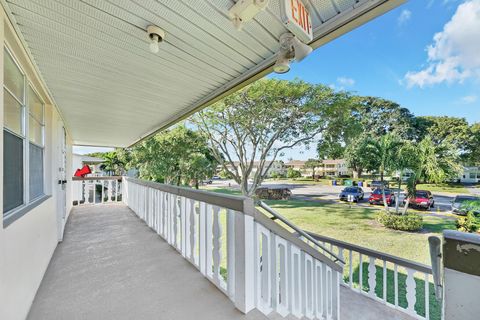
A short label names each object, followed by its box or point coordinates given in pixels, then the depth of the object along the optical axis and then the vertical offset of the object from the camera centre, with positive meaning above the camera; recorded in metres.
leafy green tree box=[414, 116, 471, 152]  22.92 +3.39
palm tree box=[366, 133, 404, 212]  8.73 +0.33
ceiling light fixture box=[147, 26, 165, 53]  1.63 +0.97
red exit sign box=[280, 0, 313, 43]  1.22 +0.83
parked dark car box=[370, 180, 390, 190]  19.43 -2.15
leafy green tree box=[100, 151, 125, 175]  17.16 -0.03
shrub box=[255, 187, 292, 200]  18.06 -2.64
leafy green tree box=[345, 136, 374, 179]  9.25 +0.36
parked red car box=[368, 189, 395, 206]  13.58 -2.41
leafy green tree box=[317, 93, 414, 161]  9.87 +1.24
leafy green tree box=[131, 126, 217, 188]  11.67 +0.41
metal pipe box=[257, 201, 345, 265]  1.59 -0.41
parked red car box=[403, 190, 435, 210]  12.31 -2.29
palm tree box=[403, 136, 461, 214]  8.26 -0.10
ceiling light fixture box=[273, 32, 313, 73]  1.62 +0.83
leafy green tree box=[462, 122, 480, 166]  22.09 +0.99
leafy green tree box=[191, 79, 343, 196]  9.66 +2.01
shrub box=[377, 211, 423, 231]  8.88 -2.56
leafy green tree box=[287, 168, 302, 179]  37.47 -2.22
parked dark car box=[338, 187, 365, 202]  15.74 -2.42
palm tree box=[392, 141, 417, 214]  8.49 +0.03
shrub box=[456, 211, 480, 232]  7.21 -2.17
